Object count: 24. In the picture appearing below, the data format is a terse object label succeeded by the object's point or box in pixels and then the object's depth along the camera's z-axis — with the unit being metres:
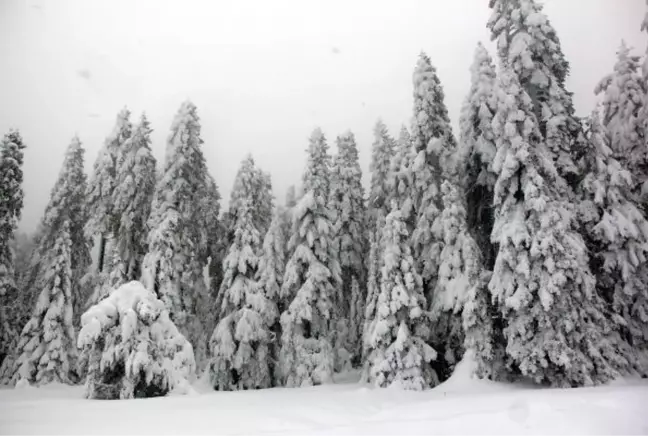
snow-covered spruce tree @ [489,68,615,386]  14.94
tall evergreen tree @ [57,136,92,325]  27.84
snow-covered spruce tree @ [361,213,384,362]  20.20
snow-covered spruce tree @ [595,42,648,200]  19.09
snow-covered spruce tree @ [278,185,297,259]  30.86
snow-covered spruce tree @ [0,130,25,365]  23.09
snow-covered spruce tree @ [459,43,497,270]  19.36
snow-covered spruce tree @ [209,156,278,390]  22.78
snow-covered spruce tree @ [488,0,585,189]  18.02
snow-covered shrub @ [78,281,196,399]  13.30
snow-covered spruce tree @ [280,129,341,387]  22.56
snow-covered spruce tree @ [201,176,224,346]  29.18
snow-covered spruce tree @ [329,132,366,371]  29.30
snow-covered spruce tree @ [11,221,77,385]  24.53
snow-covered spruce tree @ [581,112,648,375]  16.48
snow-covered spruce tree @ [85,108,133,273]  26.02
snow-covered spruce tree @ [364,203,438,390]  18.30
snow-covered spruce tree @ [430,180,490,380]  17.80
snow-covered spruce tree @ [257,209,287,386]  24.41
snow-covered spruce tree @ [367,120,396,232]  30.18
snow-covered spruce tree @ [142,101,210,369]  22.83
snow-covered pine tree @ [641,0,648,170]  17.28
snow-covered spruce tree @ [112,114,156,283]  25.03
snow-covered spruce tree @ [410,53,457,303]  20.88
